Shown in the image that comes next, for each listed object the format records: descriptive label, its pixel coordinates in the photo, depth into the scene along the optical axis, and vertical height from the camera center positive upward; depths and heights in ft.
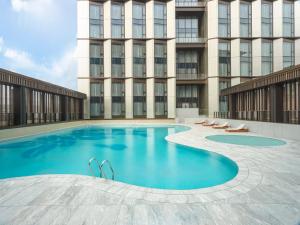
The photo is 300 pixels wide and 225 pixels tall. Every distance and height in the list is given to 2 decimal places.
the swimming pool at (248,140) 31.87 -6.23
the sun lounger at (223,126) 57.56 -5.17
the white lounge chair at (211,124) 67.60 -5.23
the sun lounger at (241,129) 48.58 -5.24
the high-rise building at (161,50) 86.49 +31.73
